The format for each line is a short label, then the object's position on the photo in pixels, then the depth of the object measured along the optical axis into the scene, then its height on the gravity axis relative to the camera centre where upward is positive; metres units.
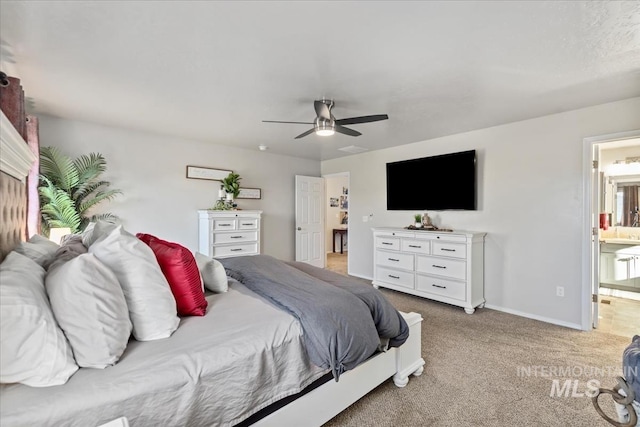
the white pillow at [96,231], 1.69 -0.13
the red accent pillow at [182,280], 1.49 -0.38
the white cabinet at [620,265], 3.92 -0.81
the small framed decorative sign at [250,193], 4.97 +0.29
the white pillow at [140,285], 1.25 -0.35
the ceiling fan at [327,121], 2.59 +0.83
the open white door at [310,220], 5.64 -0.22
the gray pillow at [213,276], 1.96 -0.46
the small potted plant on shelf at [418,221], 4.19 -0.18
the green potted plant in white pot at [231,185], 4.55 +0.39
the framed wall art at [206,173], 4.35 +0.59
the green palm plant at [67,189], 3.10 +0.24
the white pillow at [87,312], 1.02 -0.38
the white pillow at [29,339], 0.87 -0.42
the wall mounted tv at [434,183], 3.82 +0.39
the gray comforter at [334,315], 1.44 -0.59
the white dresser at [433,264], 3.50 -0.75
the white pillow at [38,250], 1.38 -0.21
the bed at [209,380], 0.91 -0.64
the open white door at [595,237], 2.95 -0.30
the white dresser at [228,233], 4.17 -0.36
